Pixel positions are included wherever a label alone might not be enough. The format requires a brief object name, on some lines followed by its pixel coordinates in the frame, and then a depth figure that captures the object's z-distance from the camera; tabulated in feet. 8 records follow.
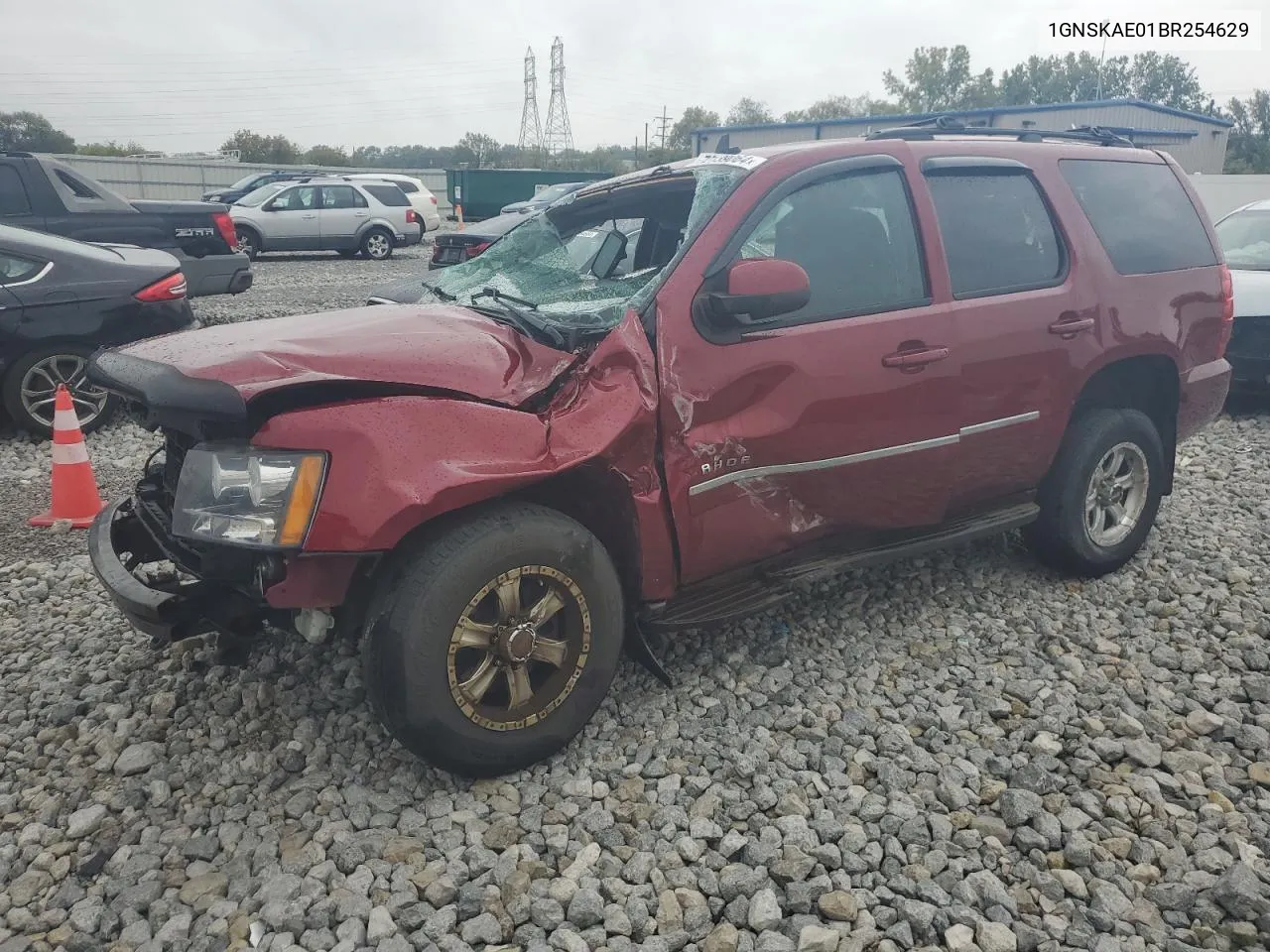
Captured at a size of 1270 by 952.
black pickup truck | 30.14
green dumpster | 98.12
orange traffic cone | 17.17
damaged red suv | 8.86
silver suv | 63.26
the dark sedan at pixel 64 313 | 21.16
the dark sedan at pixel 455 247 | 40.73
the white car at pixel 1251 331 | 24.75
